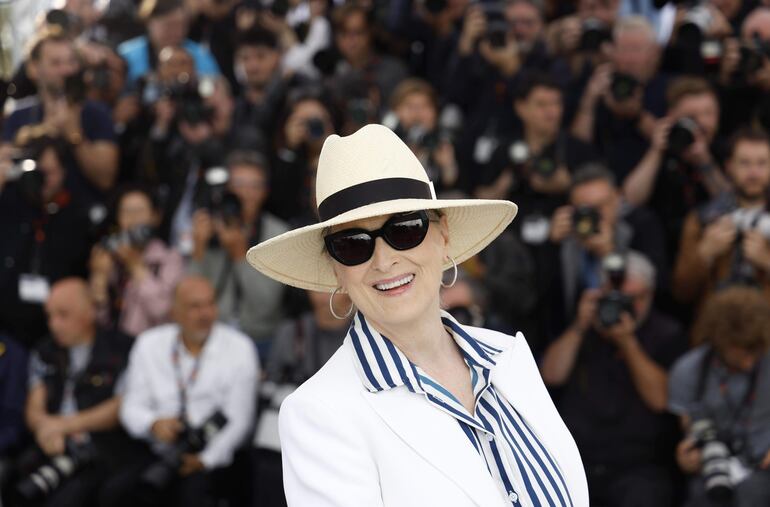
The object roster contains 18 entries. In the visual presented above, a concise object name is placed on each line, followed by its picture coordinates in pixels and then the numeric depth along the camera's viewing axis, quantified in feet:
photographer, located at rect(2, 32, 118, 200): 23.93
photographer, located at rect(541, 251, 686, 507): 17.33
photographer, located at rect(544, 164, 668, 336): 18.47
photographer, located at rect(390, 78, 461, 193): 20.89
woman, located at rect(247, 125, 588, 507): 7.39
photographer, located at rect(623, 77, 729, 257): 19.45
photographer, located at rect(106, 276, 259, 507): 18.85
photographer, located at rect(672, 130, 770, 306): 17.37
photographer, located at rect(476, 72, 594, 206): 20.12
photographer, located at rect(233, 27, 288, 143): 24.35
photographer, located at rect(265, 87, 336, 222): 22.15
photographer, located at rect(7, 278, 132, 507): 19.31
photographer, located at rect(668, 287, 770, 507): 15.97
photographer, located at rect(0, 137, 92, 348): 21.93
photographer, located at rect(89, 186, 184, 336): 21.08
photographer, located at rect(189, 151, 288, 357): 20.63
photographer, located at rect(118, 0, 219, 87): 26.63
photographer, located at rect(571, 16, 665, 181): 21.29
